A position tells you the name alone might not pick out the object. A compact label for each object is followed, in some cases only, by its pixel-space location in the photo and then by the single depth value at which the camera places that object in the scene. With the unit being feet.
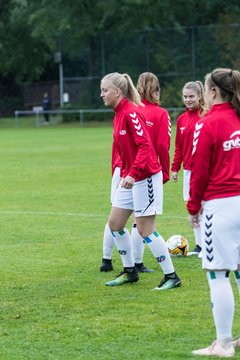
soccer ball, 35.94
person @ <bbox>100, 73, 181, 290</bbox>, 27.76
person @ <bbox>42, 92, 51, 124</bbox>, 171.53
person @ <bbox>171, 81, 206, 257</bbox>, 34.65
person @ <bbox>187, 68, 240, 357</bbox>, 20.53
